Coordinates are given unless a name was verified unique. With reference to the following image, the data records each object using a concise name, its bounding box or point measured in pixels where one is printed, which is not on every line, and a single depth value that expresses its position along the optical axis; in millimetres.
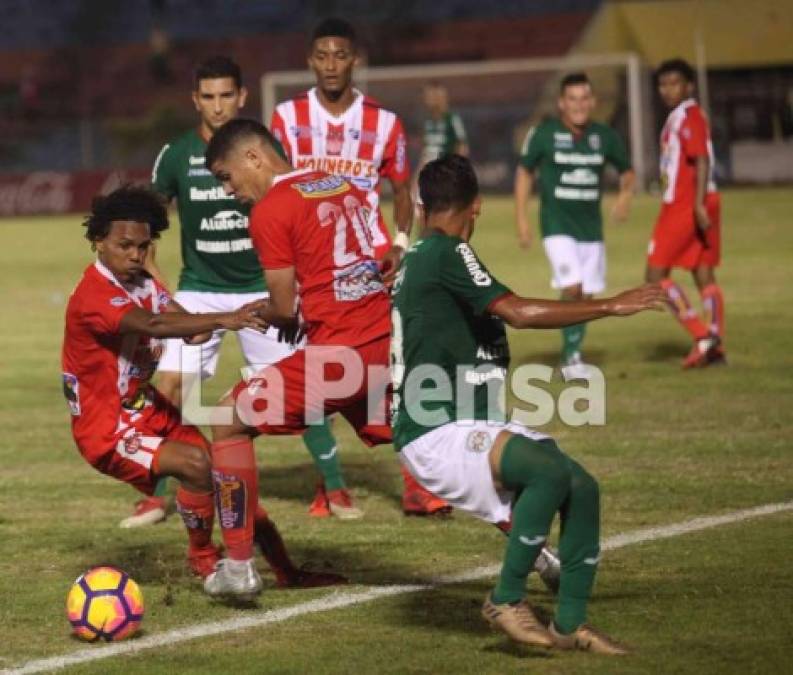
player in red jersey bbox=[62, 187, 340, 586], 13593
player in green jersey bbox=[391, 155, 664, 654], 11123
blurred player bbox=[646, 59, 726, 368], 26905
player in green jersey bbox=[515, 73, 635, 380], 26669
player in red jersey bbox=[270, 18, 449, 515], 18090
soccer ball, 12107
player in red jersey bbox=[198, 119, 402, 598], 12780
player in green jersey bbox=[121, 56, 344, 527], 17394
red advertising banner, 77802
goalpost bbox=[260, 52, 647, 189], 75080
